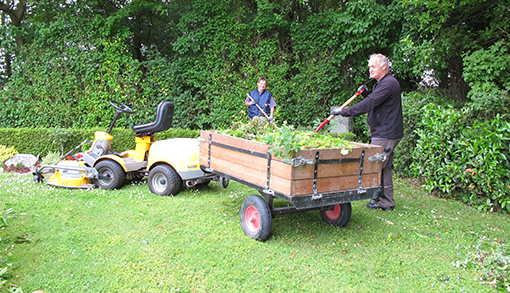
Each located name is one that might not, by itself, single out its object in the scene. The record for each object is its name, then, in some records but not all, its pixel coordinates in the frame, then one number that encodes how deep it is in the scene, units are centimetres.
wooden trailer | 321
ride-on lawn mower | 512
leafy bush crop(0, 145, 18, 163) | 793
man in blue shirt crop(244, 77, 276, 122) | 658
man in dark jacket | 440
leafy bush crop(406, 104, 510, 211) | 482
